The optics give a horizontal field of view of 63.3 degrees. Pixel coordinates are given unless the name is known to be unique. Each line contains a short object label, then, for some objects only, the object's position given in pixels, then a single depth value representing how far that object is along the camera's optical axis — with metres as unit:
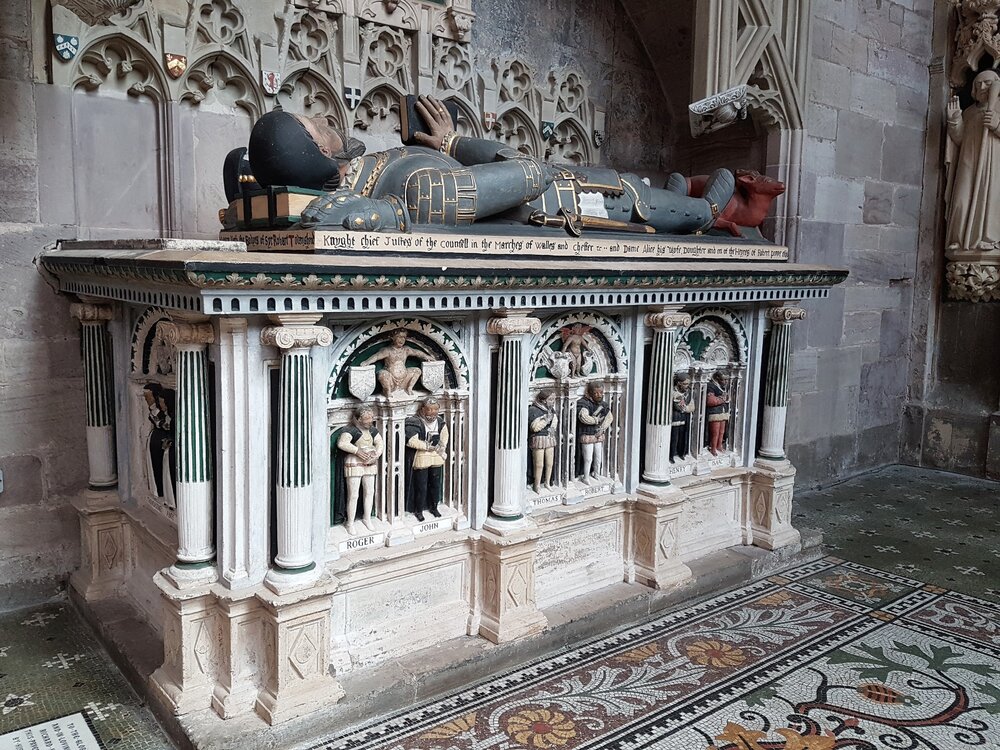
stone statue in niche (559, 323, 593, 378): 3.83
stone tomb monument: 2.87
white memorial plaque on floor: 2.85
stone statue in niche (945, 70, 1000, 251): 6.70
